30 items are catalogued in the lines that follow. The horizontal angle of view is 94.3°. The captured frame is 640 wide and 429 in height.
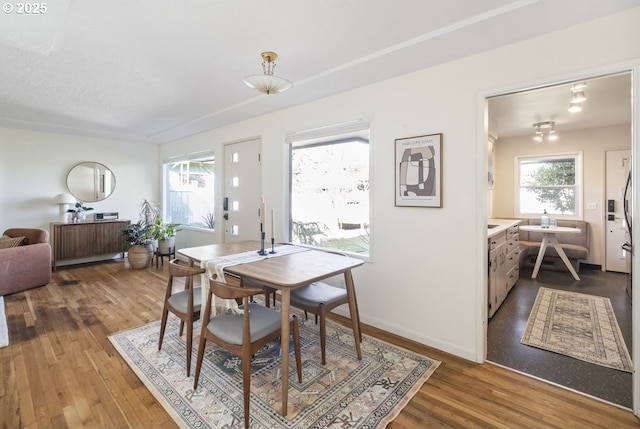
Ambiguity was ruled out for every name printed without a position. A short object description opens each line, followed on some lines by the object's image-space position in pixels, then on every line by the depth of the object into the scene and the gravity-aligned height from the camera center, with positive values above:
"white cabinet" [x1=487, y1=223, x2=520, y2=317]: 2.95 -0.59
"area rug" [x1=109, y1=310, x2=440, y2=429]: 1.71 -1.16
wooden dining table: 1.76 -0.40
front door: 4.27 +0.34
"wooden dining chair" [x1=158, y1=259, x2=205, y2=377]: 2.06 -0.69
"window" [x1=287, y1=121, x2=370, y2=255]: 3.26 +0.31
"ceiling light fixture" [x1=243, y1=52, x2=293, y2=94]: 2.21 +0.99
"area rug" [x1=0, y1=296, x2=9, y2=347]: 2.53 -1.08
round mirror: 5.53 +0.61
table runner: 2.09 -0.43
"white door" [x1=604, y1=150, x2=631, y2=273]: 4.75 +0.09
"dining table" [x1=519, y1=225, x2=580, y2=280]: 4.49 -0.49
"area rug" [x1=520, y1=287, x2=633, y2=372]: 2.36 -1.11
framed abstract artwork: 2.50 +0.37
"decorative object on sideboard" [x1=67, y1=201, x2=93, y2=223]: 5.34 +0.04
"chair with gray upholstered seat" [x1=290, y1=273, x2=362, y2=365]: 2.21 -0.68
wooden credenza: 5.02 -0.49
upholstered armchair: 3.66 -0.67
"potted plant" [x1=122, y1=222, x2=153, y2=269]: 5.09 -0.57
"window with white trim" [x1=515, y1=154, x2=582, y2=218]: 5.20 +0.50
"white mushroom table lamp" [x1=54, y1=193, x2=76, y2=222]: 5.11 +0.18
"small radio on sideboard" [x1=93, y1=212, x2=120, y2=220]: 5.59 -0.06
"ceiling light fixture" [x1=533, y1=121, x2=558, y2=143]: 4.62 +1.37
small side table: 5.25 -0.73
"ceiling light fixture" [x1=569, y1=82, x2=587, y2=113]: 3.16 +1.32
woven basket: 5.07 -0.74
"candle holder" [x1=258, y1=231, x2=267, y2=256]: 2.59 -0.33
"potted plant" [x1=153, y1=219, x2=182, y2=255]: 5.29 -0.40
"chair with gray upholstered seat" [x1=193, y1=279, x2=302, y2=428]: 1.67 -0.72
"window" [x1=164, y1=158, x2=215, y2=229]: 5.50 +0.40
